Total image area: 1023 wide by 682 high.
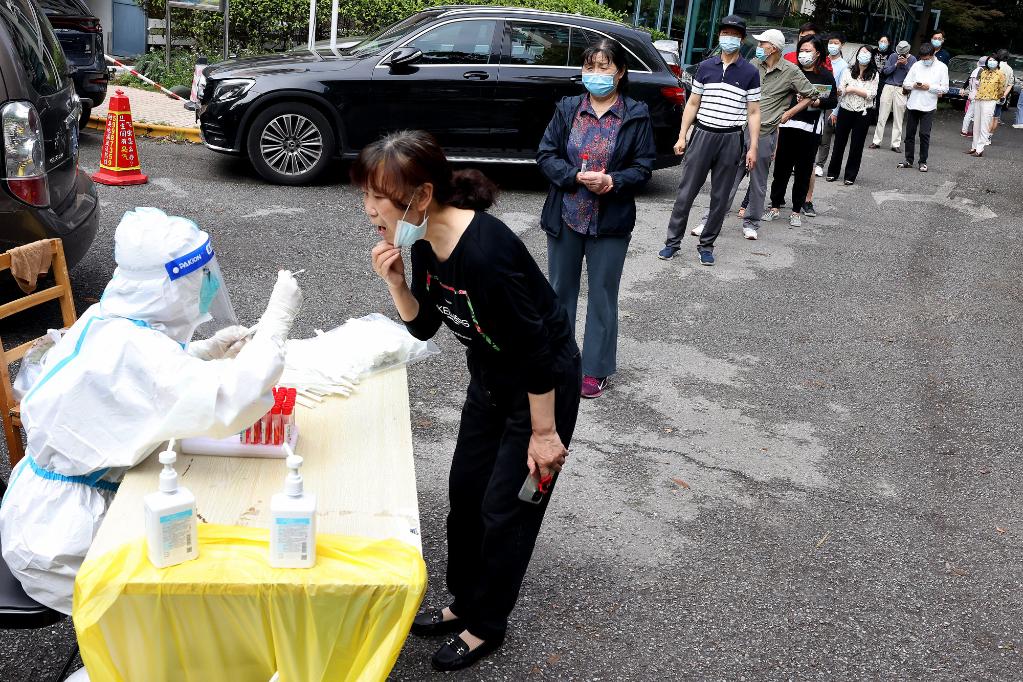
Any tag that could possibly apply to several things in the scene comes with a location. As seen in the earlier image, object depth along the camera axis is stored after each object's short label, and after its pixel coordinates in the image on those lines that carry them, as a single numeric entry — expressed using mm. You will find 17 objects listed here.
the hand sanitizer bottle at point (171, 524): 2156
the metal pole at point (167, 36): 13900
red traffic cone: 8719
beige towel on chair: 3525
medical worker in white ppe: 2537
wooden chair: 3365
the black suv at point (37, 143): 4992
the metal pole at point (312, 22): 11828
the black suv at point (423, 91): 9258
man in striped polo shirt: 7703
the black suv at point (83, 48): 10359
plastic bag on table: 3184
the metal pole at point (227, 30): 13151
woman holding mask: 2645
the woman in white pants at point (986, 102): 16281
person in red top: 9898
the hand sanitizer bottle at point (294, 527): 2217
